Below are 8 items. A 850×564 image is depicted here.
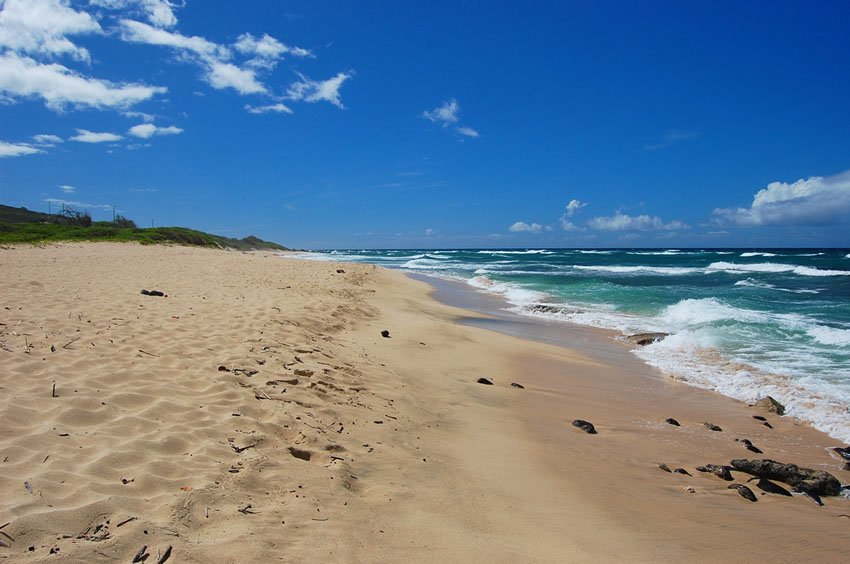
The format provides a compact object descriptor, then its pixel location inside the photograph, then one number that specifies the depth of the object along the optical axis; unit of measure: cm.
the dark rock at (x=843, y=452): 524
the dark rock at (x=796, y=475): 437
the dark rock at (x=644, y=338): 1132
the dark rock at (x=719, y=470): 460
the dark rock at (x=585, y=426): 565
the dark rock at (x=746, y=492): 421
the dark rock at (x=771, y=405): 671
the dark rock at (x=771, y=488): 436
